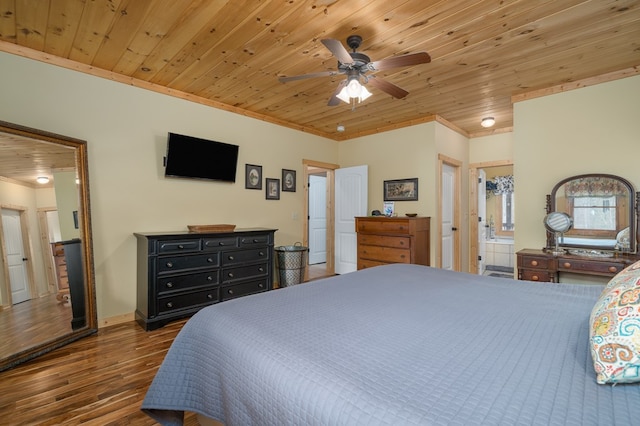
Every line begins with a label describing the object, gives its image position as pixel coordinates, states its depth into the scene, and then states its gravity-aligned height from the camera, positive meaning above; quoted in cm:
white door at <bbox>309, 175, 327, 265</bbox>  654 -31
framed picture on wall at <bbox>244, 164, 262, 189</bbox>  415 +42
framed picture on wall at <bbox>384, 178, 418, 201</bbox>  452 +19
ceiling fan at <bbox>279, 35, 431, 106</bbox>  201 +98
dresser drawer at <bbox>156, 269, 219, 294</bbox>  293 -76
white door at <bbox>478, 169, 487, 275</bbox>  530 -32
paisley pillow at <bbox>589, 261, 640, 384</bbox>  72 -37
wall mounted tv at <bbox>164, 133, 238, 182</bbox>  337 +59
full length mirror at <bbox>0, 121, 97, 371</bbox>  230 -27
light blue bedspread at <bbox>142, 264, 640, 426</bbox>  69 -48
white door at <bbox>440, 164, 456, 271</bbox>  464 -25
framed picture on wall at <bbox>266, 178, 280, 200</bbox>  443 +25
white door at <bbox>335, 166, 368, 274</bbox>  505 -12
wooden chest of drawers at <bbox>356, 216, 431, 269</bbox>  402 -54
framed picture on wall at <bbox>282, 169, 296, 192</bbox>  463 +39
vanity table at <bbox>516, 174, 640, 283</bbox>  283 -37
